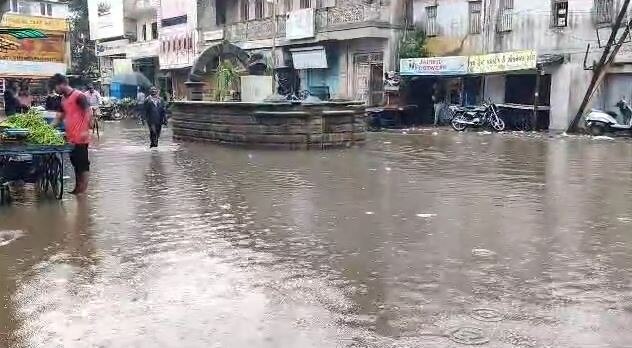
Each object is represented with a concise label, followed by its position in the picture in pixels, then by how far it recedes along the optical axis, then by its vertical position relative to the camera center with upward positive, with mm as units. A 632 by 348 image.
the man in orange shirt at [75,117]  8875 -322
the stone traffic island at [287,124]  16094 -711
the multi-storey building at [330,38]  27250 +2499
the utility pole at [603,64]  20016 +1072
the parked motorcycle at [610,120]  20250 -652
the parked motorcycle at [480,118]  23297 -741
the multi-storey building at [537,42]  21516 +1969
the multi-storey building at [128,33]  43000 +4022
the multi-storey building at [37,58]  25781 +1323
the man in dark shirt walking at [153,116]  17109 -576
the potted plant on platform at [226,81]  20938 +402
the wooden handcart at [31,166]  8212 -958
